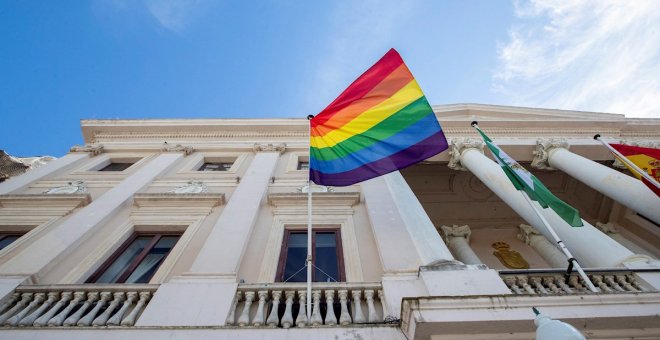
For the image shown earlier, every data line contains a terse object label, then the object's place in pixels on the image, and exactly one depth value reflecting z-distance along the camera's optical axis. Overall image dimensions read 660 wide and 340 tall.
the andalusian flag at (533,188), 5.26
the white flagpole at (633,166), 6.23
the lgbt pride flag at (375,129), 5.96
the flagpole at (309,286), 4.34
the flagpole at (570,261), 4.60
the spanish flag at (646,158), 7.13
